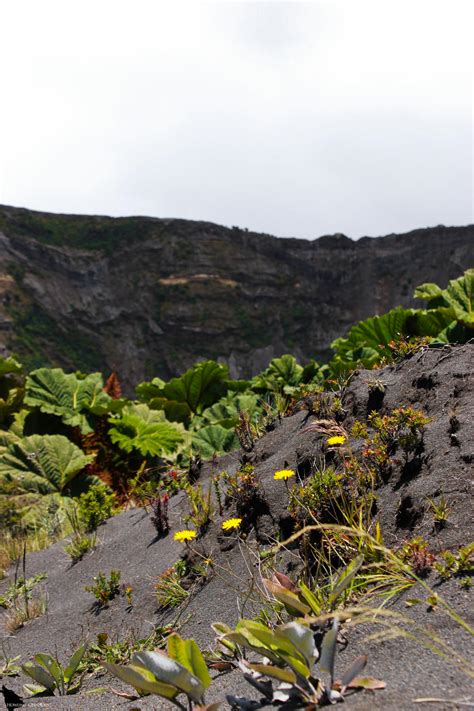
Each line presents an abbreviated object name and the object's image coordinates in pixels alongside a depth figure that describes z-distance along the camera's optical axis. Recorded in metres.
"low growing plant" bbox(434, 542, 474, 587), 2.32
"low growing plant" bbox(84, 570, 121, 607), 3.85
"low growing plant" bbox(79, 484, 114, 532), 5.54
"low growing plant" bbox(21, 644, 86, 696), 2.71
